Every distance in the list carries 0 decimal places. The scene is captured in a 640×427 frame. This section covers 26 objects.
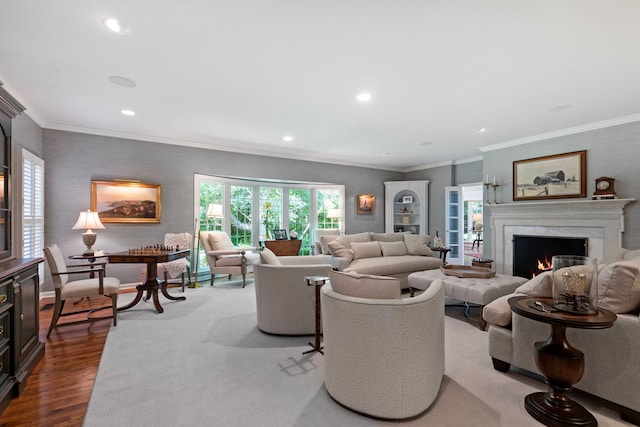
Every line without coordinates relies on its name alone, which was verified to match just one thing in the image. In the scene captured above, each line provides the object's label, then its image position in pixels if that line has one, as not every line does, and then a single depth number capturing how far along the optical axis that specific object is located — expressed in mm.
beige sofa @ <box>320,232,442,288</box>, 5000
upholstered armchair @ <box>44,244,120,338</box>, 3238
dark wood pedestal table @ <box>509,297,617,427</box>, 1773
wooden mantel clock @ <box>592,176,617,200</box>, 4414
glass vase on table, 1903
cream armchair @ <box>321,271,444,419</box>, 1809
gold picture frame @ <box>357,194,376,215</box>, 7879
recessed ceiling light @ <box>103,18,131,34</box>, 2227
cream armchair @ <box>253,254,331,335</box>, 3125
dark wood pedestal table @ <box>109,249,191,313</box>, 3803
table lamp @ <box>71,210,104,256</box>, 4391
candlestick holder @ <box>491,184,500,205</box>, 5895
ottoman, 3346
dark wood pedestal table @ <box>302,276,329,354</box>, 2652
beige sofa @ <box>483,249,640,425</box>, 1851
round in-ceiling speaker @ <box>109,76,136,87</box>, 3154
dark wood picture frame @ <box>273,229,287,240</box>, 6608
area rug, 1871
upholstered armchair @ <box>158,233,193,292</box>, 5055
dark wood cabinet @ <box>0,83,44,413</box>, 2102
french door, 7438
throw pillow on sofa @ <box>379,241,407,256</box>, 5688
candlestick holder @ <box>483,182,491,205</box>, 5962
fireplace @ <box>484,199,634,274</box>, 4406
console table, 6267
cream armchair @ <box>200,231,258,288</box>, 5363
